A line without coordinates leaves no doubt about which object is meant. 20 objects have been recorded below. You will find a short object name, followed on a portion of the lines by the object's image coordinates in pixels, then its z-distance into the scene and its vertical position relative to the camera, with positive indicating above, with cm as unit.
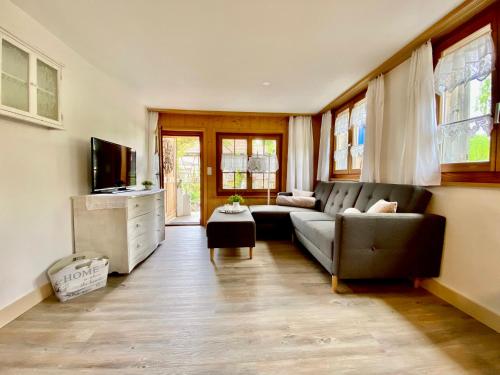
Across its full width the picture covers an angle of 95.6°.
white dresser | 229 -49
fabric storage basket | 186 -83
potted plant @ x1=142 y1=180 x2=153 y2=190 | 355 -7
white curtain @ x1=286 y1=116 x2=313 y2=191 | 474 +60
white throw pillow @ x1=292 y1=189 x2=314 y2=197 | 432 -25
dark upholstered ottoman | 271 -64
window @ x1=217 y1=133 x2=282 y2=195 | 479 +38
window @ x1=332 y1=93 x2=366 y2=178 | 343 +71
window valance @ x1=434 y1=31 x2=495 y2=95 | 164 +92
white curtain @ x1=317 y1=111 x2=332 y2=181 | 436 +64
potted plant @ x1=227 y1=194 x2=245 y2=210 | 356 -32
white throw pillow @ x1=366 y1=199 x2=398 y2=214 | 215 -27
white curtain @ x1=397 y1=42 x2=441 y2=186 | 203 +52
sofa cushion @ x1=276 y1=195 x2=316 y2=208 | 406 -39
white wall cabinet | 153 +72
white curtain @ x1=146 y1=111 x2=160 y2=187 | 434 +66
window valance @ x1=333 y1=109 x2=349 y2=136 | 382 +100
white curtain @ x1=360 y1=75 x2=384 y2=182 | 279 +63
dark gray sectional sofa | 194 -55
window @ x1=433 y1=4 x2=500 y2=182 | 164 +66
